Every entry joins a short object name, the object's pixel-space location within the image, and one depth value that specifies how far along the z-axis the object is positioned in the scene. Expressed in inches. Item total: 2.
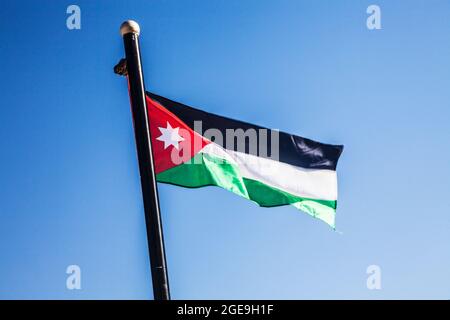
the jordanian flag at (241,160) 310.0
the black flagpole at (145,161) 218.8
